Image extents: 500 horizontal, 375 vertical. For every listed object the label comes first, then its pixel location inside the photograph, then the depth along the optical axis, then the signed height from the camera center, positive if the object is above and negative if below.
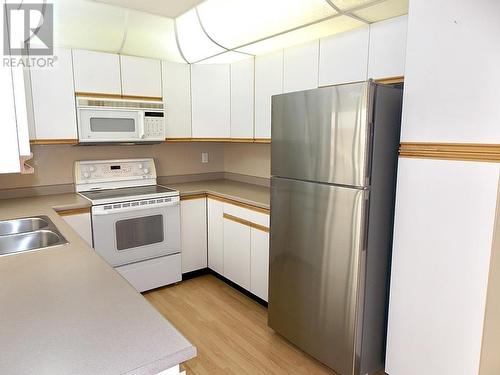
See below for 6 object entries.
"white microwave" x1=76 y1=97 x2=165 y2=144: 2.70 +0.20
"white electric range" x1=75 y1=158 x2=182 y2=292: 2.68 -0.65
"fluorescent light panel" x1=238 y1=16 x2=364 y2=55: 2.11 +0.79
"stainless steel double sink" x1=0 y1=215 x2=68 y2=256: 1.73 -0.51
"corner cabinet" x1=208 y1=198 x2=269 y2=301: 2.64 -0.88
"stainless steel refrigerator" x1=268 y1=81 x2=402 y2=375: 1.70 -0.38
